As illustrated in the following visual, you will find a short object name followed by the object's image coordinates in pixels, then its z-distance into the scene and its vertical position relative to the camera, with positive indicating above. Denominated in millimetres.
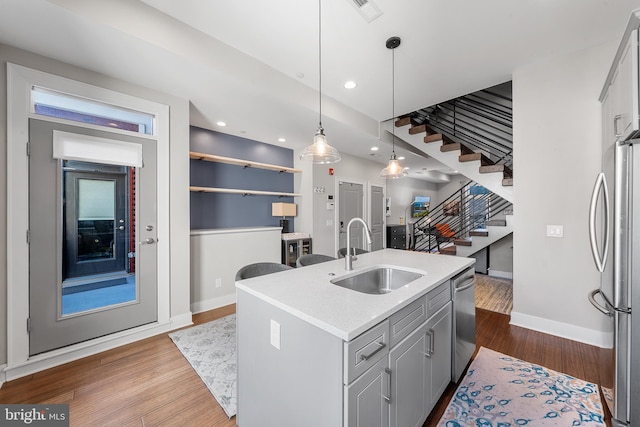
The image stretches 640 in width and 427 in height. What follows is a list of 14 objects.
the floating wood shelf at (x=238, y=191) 3562 +359
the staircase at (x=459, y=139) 3689 +1354
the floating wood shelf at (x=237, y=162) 3535 +827
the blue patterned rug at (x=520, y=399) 1599 -1322
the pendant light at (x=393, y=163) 2373 +598
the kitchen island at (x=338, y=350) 998 -661
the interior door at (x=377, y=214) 6406 -14
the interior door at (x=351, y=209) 5574 +106
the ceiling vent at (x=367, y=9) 1910 +1620
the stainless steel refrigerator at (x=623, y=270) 1328 -320
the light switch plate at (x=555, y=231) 2615 -187
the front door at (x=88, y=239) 2115 -244
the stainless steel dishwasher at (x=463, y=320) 1852 -851
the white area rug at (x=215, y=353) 1876 -1326
